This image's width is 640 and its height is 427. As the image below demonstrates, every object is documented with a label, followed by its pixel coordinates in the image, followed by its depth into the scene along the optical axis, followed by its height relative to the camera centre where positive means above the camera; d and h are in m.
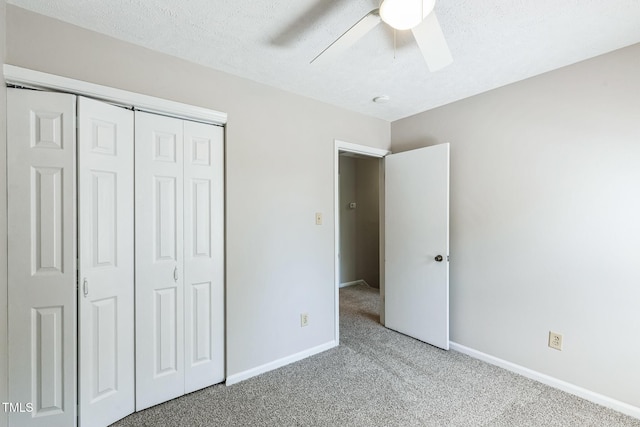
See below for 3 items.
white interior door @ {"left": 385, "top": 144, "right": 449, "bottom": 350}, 2.76 -0.30
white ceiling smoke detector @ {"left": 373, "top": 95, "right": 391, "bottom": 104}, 2.66 +1.08
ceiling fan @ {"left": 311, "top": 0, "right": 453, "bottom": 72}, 1.16 +0.83
